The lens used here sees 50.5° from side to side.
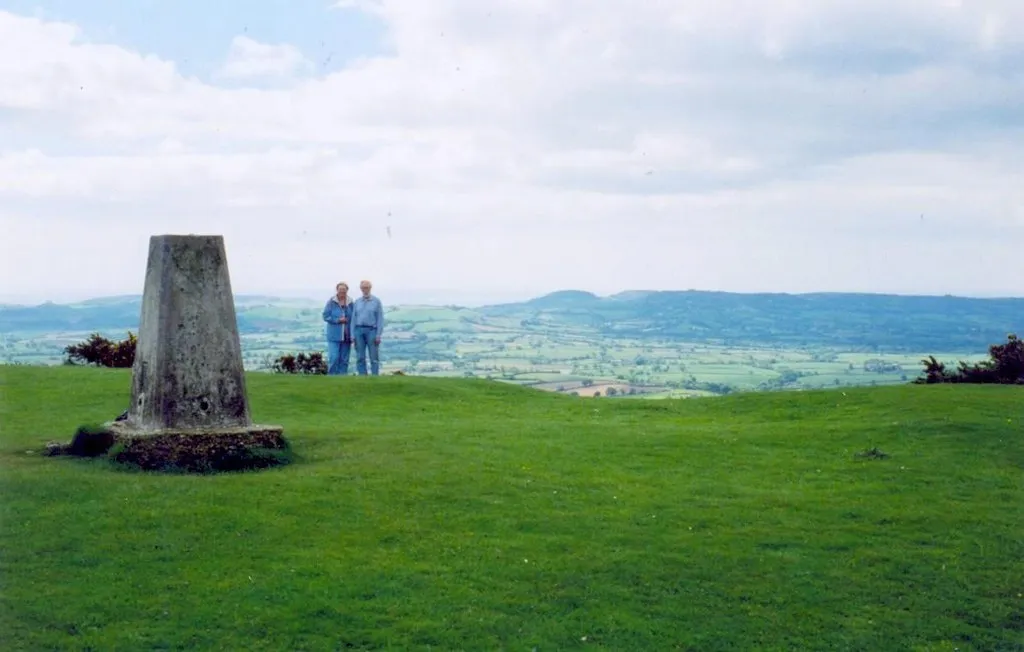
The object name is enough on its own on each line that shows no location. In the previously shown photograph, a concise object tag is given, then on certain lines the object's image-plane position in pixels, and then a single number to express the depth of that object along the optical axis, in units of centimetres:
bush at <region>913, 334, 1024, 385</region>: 3434
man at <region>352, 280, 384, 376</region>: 3281
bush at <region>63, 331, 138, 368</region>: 3738
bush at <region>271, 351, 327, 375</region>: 3825
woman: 3328
